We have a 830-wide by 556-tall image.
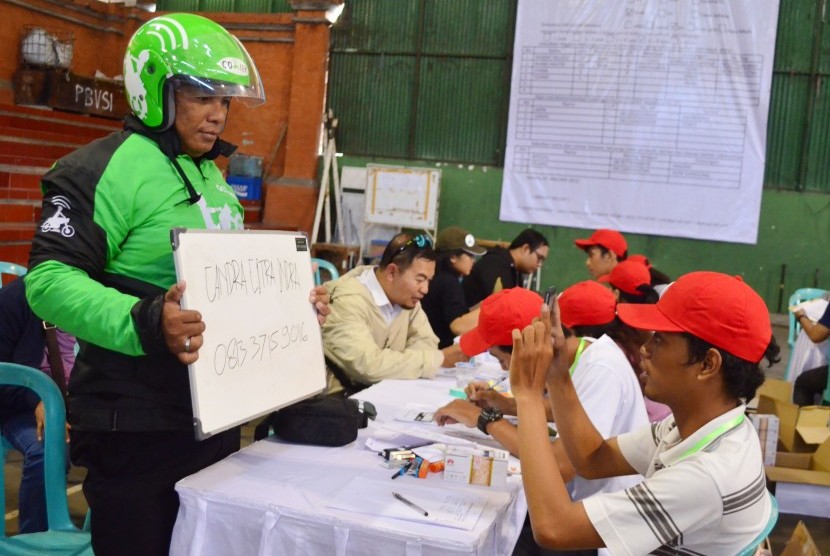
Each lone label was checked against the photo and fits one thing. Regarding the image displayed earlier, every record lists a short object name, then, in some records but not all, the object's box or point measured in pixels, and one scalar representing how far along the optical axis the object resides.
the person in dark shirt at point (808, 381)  4.81
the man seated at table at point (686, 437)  1.42
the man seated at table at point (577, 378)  2.21
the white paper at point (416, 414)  2.56
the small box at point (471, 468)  1.96
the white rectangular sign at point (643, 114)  8.26
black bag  2.17
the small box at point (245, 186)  9.01
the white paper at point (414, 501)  1.72
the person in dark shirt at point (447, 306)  4.33
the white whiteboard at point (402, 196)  8.67
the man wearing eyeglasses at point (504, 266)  5.36
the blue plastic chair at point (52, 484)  2.02
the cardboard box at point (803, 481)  3.98
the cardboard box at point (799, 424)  4.12
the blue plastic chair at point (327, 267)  5.08
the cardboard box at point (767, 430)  3.86
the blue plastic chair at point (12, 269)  3.73
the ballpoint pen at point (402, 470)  1.98
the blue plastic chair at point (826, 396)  4.55
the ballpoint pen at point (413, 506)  1.75
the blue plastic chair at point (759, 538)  1.48
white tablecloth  1.64
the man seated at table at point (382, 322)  3.20
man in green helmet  1.54
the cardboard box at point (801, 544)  1.76
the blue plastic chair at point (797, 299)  5.74
